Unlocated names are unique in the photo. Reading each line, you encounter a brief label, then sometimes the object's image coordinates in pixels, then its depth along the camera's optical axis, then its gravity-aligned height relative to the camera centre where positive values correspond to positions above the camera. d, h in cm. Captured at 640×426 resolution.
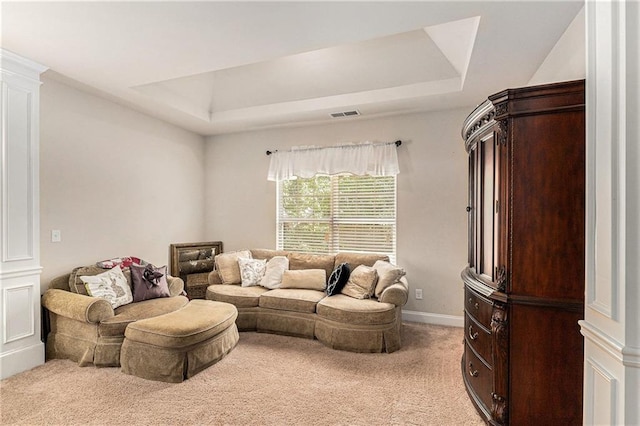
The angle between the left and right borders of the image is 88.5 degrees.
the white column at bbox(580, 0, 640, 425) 109 +0
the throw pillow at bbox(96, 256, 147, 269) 356 -55
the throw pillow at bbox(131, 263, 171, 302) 345 -75
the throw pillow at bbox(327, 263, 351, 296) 369 -76
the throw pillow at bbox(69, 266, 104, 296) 320 -65
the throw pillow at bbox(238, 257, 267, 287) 417 -74
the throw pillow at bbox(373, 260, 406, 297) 347 -68
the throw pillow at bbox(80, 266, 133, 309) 312 -72
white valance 424 +71
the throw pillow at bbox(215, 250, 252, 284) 425 -72
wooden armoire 181 -26
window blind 437 -1
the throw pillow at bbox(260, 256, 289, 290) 409 -75
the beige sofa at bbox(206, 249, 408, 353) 318 -103
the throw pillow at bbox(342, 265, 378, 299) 355 -77
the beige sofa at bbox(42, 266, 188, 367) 282 -99
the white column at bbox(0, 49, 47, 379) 270 -3
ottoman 261 -110
